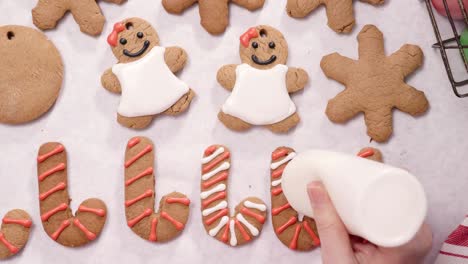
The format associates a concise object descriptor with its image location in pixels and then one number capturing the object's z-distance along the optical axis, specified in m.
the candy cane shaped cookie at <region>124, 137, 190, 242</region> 1.14
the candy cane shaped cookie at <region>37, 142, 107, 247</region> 1.14
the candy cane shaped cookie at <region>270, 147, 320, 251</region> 1.13
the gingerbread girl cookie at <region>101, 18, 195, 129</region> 1.13
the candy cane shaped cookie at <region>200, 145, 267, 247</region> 1.14
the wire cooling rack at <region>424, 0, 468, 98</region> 1.07
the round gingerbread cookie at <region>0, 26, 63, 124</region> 1.14
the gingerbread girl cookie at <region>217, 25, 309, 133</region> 1.13
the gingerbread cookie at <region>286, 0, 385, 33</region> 1.15
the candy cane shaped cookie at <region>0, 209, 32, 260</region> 1.14
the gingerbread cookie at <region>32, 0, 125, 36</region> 1.16
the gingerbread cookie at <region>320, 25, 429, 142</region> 1.13
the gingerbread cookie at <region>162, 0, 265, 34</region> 1.14
